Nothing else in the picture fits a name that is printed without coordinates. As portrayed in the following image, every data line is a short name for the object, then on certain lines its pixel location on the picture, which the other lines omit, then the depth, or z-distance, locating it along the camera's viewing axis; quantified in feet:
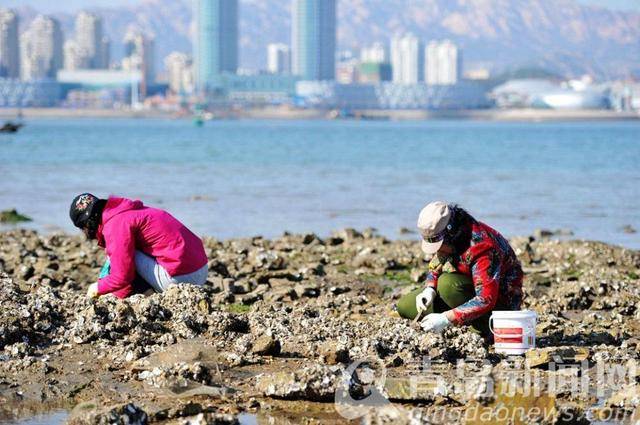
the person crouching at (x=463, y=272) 51.80
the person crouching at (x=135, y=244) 57.62
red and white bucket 51.49
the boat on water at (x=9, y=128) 470.39
